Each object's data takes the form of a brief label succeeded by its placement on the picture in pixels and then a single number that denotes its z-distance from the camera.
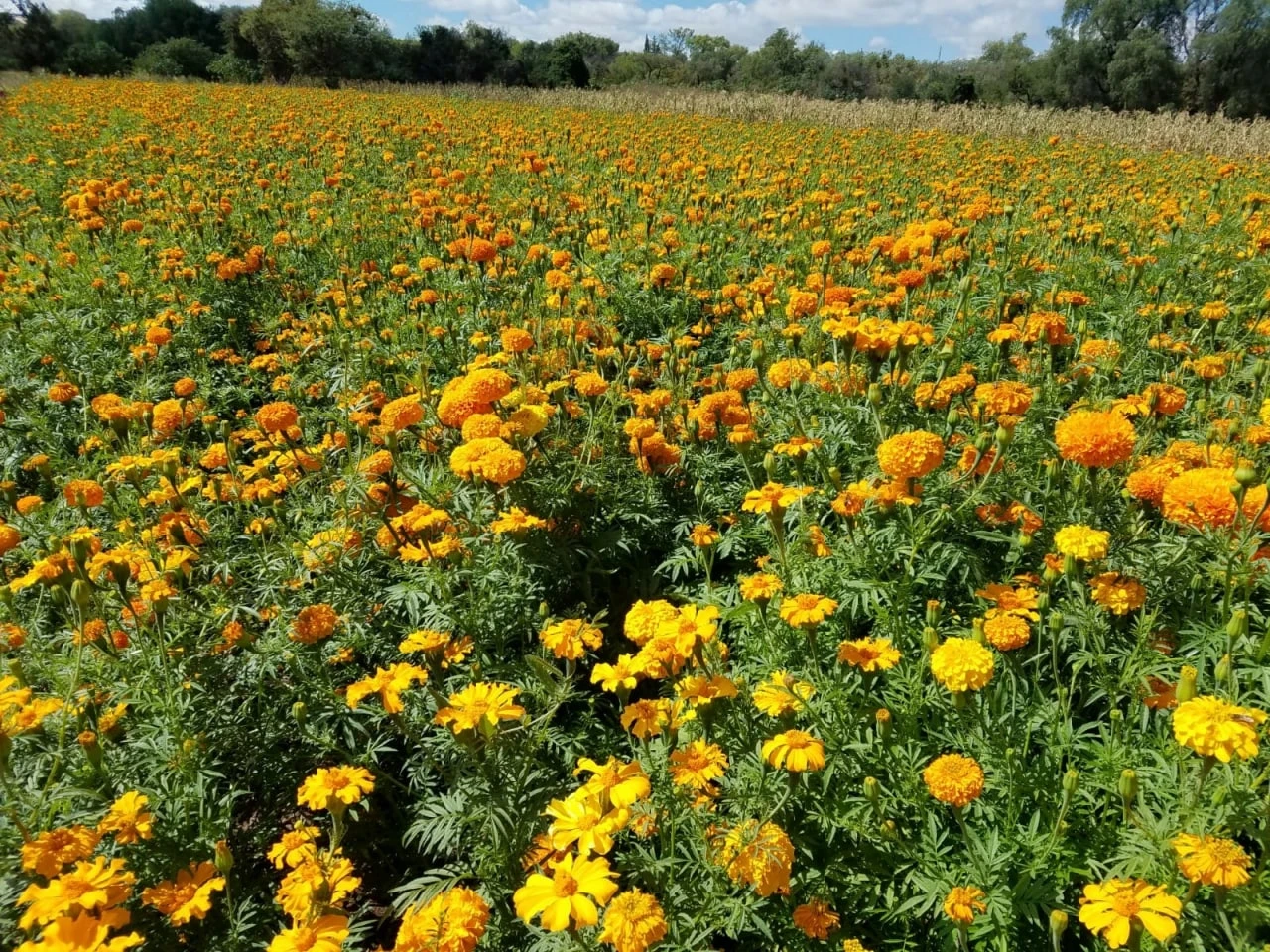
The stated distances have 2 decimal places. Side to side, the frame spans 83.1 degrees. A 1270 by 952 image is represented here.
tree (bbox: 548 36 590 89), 32.00
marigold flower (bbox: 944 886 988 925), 1.17
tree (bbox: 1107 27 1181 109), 29.80
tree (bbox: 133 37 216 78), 30.81
